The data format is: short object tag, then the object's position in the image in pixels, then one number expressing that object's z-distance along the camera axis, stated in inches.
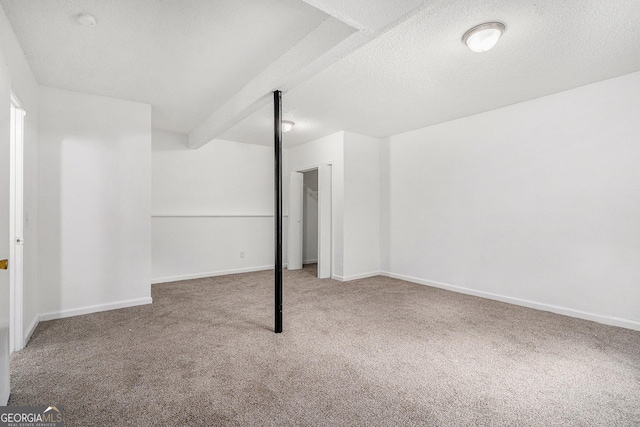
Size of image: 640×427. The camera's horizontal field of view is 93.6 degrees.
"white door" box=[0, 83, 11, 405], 62.7
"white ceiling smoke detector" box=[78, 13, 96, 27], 78.5
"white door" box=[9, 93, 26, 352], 95.0
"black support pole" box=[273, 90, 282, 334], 106.0
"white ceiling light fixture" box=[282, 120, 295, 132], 169.7
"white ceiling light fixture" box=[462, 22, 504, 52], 81.7
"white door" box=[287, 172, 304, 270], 228.8
